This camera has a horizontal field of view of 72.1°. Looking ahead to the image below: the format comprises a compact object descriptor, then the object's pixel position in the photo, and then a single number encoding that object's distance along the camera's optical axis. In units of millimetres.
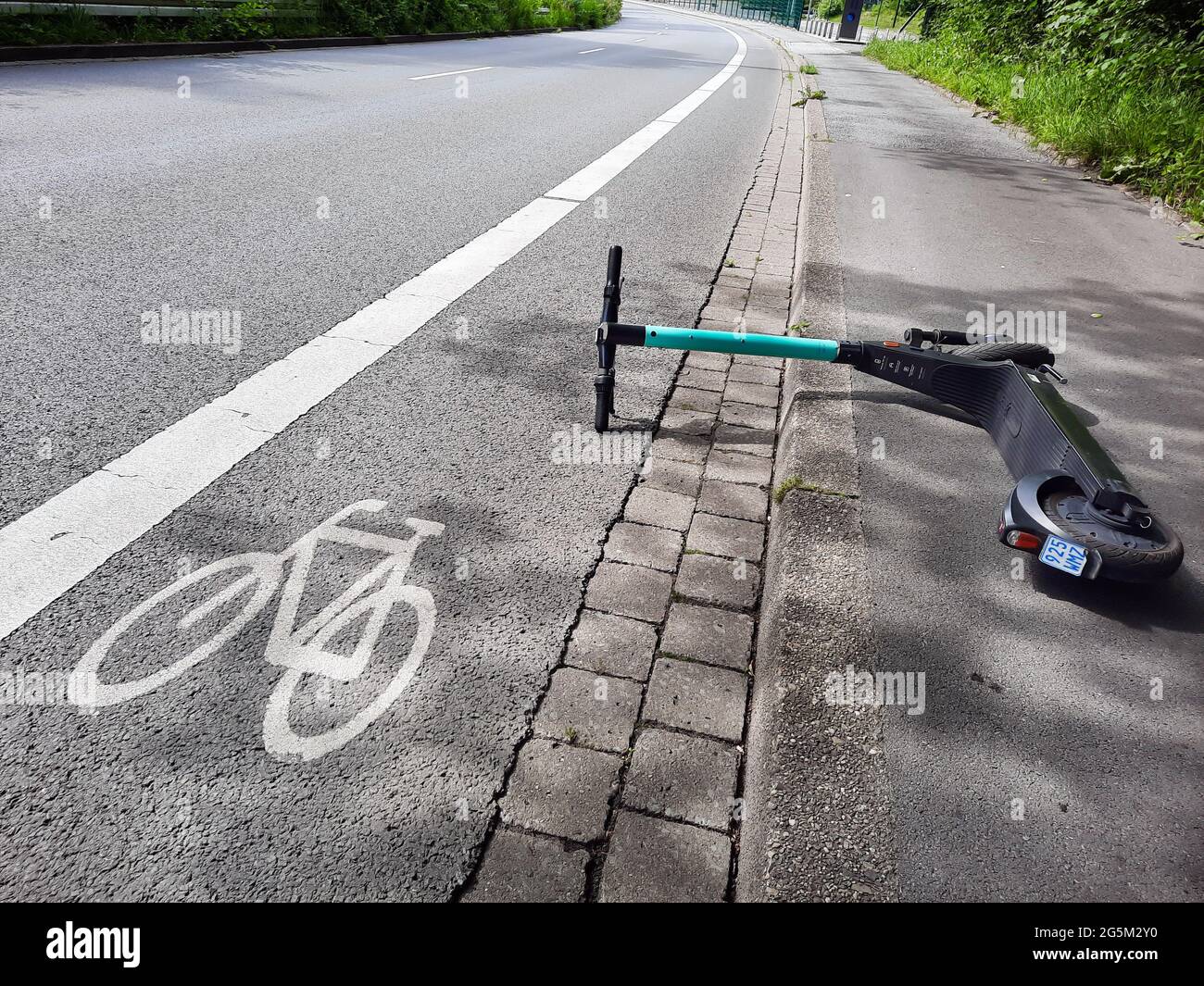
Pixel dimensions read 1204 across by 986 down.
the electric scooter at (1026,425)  2305
